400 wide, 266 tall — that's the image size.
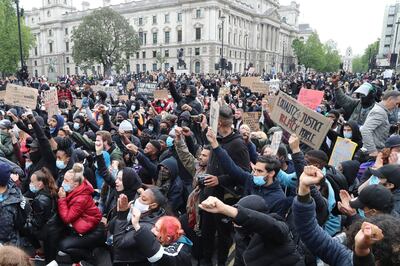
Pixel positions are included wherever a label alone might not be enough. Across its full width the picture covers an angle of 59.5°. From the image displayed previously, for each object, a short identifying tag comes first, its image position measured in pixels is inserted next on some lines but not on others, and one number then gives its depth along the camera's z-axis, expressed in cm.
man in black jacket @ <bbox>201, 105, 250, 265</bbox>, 400
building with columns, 6731
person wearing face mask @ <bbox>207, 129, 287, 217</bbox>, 344
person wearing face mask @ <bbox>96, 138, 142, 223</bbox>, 394
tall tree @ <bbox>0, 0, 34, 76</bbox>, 4328
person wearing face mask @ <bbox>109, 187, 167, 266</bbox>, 321
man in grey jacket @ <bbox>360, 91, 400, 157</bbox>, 505
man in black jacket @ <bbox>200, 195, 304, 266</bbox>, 237
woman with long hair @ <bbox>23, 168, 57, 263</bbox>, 416
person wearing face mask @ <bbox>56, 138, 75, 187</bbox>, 505
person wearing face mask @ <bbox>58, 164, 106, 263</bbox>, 404
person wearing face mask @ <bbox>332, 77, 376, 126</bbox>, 667
